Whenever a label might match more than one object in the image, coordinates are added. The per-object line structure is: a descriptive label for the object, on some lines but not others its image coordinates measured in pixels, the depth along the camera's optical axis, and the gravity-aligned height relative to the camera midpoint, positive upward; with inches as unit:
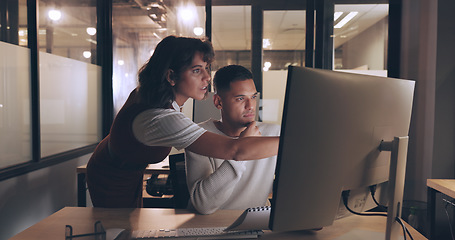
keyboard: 36.2 -14.2
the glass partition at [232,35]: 151.6 +31.5
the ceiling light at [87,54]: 134.0 +20.0
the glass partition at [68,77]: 105.9 +9.6
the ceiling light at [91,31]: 139.3 +30.6
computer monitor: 25.0 -2.8
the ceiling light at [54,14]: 109.3 +29.4
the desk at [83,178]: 92.9 -20.6
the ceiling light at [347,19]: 146.9 +37.7
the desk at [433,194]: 77.2 -21.2
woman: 44.9 -4.1
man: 59.1 -3.4
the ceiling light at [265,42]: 151.1 +27.9
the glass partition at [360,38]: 142.6 +29.4
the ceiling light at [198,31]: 153.6 +33.5
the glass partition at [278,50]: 149.5 +24.2
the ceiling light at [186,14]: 155.1 +41.5
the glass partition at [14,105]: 85.0 -0.6
